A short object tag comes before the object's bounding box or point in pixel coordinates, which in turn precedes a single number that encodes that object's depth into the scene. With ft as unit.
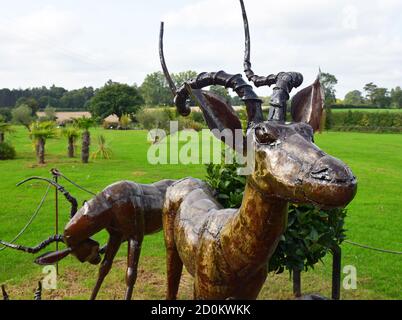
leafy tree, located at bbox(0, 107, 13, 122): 183.87
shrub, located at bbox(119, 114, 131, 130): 160.97
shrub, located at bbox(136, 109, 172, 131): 122.83
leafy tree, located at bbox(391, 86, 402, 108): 271.30
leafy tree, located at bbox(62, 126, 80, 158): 70.28
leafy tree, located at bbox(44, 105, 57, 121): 166.61
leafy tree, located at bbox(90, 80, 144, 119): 198.39
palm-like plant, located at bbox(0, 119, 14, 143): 77.03
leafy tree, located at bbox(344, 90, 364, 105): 312.29
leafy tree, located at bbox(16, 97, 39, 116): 218.63
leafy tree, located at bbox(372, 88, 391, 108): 272.72
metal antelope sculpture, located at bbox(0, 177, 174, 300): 14.60
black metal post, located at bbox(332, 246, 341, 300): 17.71
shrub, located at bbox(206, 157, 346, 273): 16.02
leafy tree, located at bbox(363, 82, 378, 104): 296.71
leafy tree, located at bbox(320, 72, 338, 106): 223.79
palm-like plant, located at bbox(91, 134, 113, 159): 72.64
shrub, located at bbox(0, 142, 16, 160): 72.43
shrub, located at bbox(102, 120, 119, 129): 163.84
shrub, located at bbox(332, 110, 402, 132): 157.23
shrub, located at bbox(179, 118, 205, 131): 105.89
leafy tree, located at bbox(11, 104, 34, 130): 147.84
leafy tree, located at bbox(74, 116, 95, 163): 65.98
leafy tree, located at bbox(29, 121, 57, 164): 63.36
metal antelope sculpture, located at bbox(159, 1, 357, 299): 7.10
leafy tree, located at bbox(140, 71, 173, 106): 251.80
